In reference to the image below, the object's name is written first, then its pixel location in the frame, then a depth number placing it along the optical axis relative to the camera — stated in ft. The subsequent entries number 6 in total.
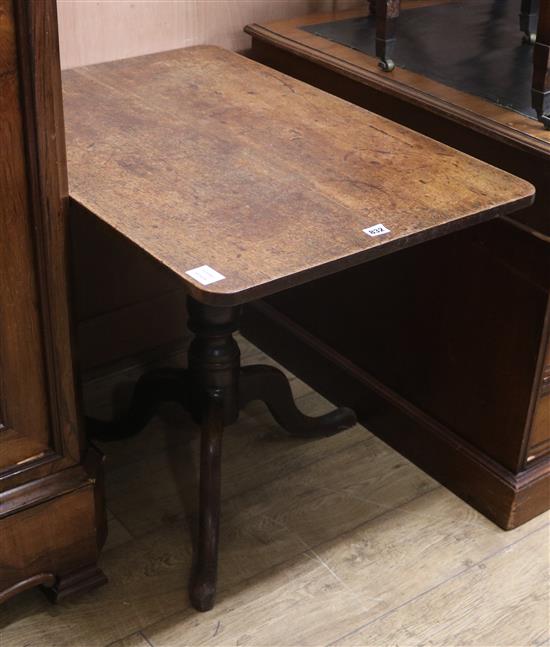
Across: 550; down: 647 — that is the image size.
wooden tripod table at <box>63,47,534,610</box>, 4.69
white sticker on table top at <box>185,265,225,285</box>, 4.41
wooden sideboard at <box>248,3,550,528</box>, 5.88
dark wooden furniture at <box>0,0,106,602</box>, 4.45
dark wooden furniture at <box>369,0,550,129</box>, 5.70
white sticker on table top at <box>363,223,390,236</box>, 4.80
